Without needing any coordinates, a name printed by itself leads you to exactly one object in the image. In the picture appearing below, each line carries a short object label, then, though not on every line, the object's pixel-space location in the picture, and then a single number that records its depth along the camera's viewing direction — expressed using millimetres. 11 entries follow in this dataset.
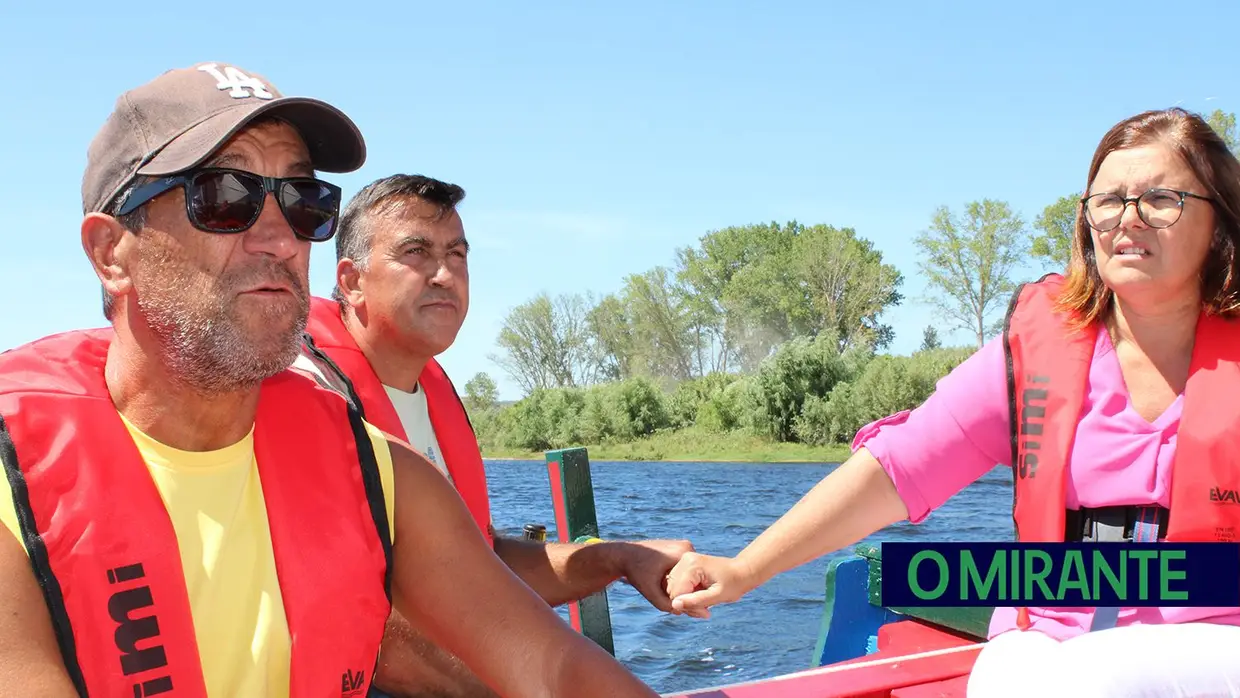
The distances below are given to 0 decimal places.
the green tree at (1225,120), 25672
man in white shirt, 2947
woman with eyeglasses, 2203
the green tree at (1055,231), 32562
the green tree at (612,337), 47125
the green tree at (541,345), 44781
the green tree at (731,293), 46622
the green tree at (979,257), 33719
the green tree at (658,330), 47094
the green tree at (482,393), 46312
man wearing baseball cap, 1637
